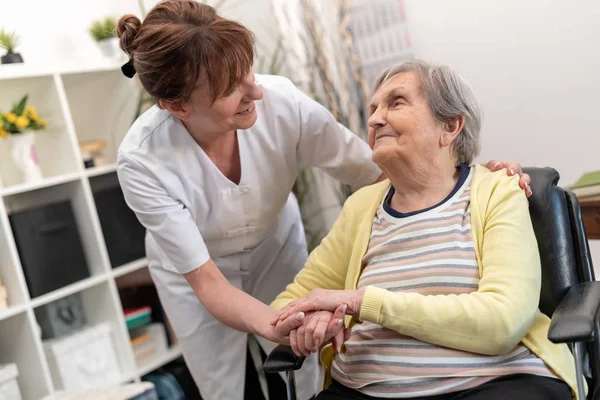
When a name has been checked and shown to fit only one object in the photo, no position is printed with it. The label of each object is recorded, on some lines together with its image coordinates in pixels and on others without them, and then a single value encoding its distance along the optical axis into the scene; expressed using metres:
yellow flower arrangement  2.71
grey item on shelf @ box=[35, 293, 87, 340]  2.97
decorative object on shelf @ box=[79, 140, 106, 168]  3.05
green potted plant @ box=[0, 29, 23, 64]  2.74
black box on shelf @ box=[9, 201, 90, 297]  2.71
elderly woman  1.47
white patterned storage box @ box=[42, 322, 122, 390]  2.84
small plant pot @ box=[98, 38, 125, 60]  3.13
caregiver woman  1.68
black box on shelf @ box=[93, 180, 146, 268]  3.03
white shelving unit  2.68
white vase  2.78
